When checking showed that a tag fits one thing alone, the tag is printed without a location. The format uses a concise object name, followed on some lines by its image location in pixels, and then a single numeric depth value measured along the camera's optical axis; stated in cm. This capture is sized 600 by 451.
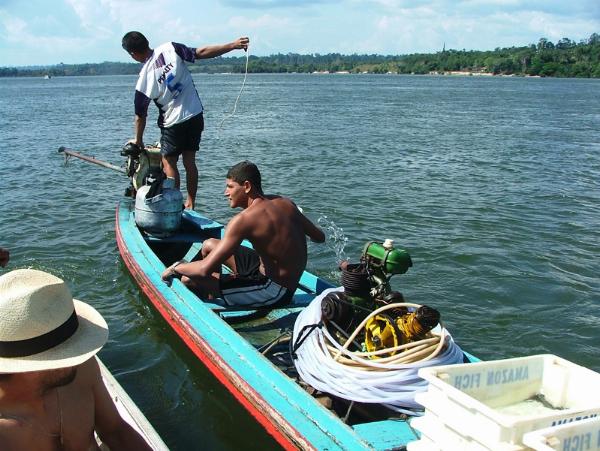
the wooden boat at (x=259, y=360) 368
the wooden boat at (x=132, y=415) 335
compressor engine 401
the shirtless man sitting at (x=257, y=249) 499
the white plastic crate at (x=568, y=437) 246
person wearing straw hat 217
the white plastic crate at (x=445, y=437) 261
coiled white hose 381
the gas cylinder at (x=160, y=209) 743
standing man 786
